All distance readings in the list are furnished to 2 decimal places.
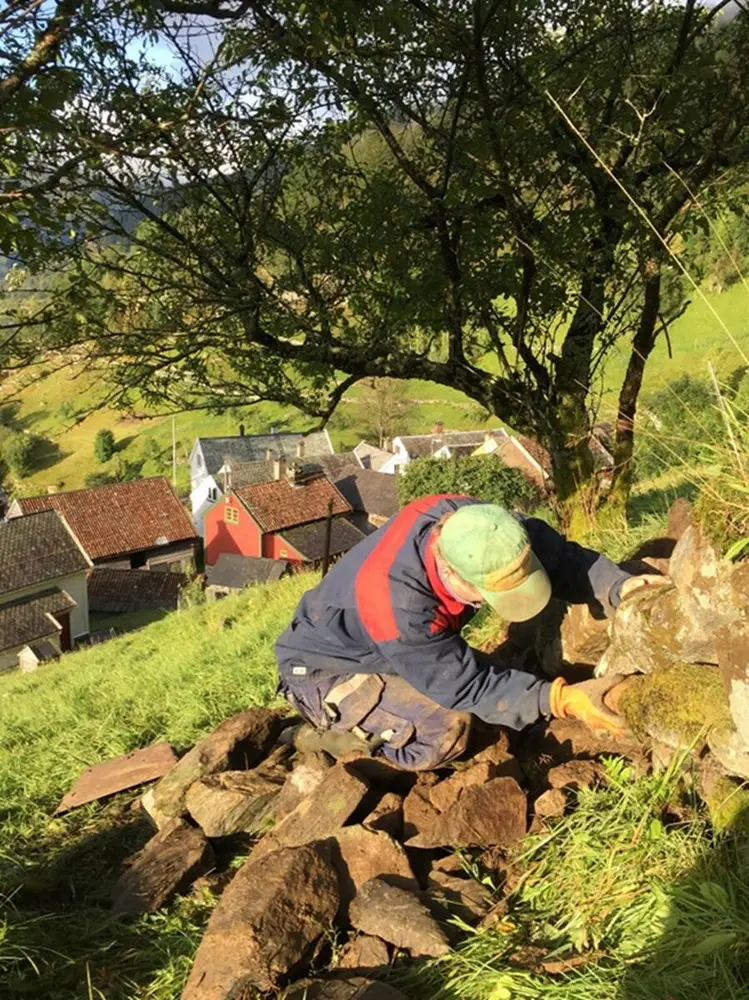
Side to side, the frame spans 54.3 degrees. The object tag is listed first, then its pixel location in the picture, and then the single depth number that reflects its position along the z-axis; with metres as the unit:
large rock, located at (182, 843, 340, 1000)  2.43
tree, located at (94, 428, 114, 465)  69.69
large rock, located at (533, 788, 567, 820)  2.96
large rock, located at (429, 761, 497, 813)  3.22
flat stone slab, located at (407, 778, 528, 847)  2.94
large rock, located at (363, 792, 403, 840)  3.16
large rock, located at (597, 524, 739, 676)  2.88
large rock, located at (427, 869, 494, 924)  2.65
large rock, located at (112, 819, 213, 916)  3.16
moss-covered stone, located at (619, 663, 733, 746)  2.81
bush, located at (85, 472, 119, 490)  64.75
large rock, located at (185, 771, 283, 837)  3.59
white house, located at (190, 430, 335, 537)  48.03
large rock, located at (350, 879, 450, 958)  2.47
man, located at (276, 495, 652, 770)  3.10
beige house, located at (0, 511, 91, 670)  30.06
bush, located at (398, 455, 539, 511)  30.75
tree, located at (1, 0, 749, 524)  5.39
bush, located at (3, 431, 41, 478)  70.19
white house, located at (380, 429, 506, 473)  49.69
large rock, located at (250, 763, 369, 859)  3.18
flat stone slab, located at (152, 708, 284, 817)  3.99
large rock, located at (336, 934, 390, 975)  2.50
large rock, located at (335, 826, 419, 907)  2.87
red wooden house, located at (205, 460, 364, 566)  37.28
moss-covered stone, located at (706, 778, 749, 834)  2.47
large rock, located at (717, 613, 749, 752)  2.56
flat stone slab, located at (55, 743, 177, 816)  4.37
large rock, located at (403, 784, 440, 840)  3.15
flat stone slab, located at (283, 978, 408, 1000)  2.21
